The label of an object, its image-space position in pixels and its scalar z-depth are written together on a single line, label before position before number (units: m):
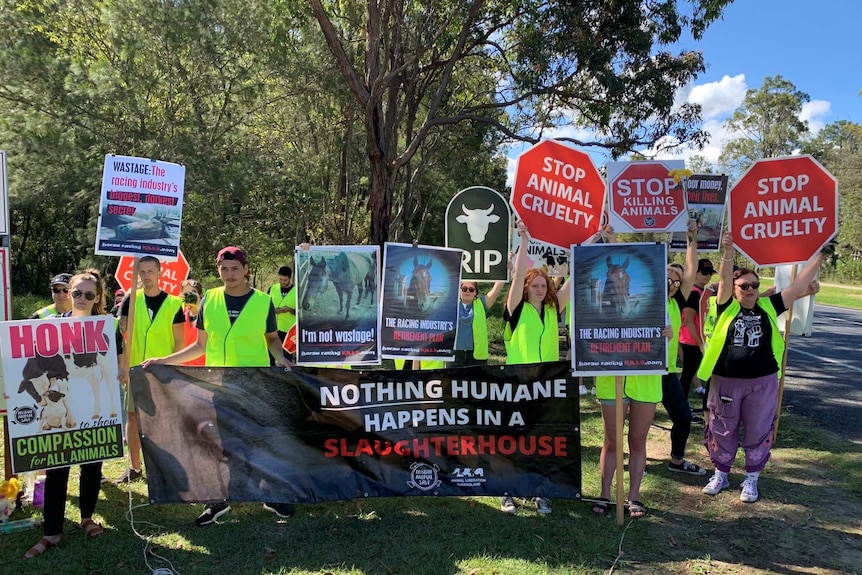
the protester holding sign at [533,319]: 4.48
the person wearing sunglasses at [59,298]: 4.56
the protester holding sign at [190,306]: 5.29
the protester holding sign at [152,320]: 4.82
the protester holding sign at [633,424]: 4.33
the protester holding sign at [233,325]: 4.26
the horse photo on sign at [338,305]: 4.59
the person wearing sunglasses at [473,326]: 6.59
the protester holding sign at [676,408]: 5.27
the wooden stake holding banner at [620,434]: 4.16
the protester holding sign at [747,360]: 4.65
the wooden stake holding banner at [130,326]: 4.43
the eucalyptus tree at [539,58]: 9.27
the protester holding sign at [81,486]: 3.91
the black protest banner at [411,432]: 4.31
